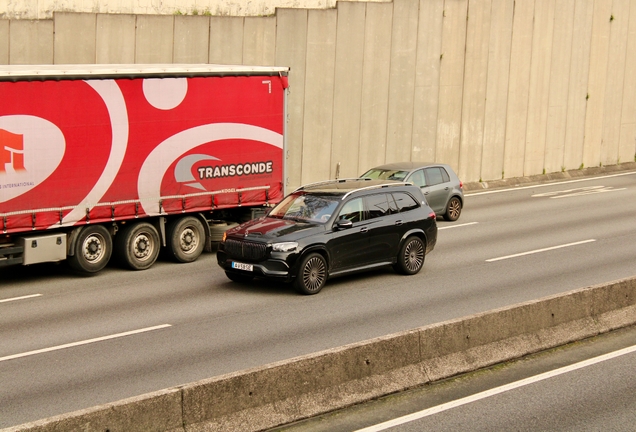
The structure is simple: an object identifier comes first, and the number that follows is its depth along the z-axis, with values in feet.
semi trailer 54.60
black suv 52.49
